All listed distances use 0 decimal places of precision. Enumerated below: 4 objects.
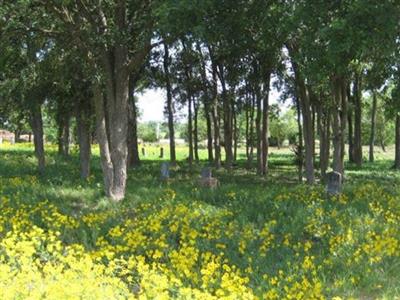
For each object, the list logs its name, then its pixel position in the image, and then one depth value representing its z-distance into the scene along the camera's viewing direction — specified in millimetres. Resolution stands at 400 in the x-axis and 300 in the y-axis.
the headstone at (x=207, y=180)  16734
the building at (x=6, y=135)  108206
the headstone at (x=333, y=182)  13531
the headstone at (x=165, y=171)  19531
